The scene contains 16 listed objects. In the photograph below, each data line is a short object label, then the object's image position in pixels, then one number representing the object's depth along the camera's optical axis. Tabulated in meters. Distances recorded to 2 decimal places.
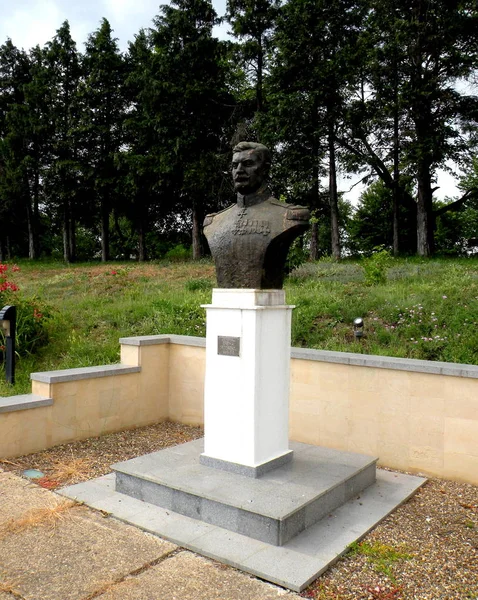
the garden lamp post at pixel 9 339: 6.00
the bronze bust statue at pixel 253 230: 3.74
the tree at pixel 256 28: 20.00
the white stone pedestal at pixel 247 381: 3.70
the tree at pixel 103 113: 23.62
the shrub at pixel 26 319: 7.30
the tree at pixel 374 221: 27.56
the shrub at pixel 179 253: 21.77
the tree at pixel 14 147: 25.12
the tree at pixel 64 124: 23.95
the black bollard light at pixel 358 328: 6.43
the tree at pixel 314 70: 18.55
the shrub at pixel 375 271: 9.73
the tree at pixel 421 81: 16.88
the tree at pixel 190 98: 20.48
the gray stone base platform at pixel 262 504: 2.98
